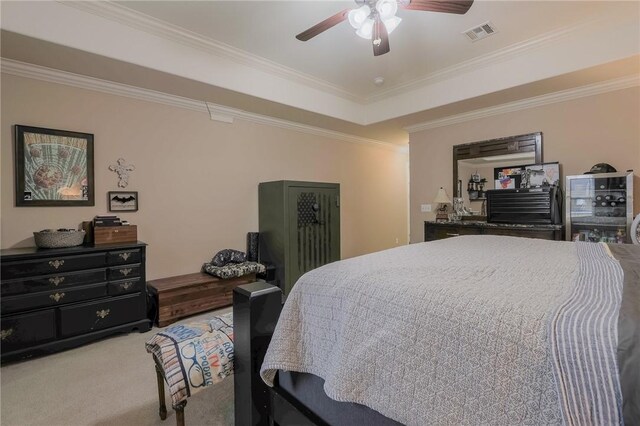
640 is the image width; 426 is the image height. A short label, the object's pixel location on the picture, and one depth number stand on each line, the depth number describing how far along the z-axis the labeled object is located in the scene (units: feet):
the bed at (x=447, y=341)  2.02
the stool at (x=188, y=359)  4.67
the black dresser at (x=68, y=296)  7.31
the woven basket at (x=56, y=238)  8.09
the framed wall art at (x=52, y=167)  8.55
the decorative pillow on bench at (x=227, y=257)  12.05
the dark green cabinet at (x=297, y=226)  12.32
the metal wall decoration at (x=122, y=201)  9.97
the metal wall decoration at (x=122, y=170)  10.09
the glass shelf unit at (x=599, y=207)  9.64
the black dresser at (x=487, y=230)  10.64
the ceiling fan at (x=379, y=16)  6.23
